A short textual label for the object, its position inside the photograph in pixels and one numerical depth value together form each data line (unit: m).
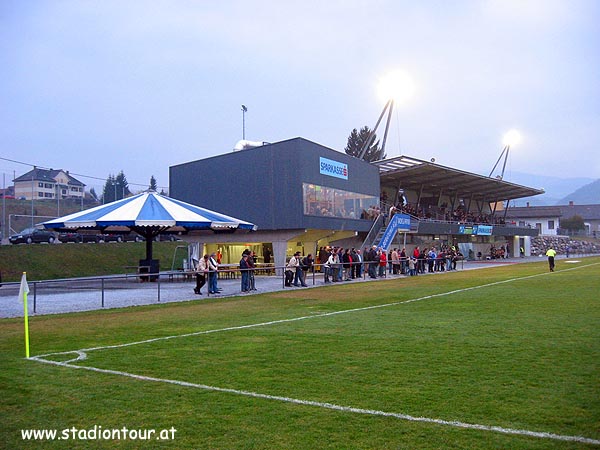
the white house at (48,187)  67.61
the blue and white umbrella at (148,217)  25.09
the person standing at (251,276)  22.33
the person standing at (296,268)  24.19
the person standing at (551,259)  32.41
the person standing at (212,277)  20.81
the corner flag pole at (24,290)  9.59
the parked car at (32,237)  39.81
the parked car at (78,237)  43.30
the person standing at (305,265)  24.67
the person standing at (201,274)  20.62
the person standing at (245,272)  21.84
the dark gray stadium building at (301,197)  35.12
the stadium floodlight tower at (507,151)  69.06
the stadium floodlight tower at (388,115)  52.34
